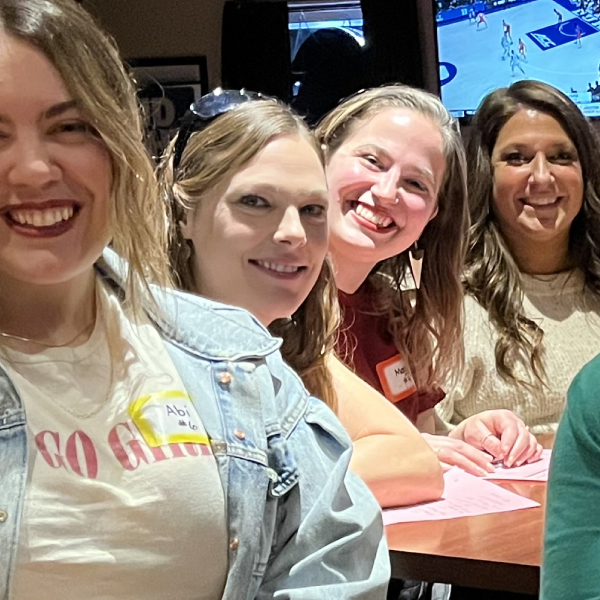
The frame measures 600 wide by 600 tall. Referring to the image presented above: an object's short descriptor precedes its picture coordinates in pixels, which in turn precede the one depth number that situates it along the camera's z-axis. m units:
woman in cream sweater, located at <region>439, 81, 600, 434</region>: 2.16
